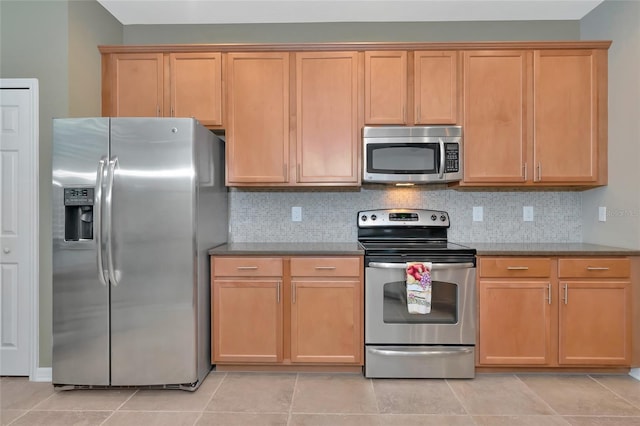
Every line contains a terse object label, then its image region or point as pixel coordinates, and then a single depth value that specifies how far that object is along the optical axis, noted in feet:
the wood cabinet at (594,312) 8.91
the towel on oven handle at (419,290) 8.81
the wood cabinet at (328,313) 9.13
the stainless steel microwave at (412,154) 9.90
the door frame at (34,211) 8.94
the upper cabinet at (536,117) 9.92
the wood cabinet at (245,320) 9.16
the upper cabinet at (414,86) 10.03
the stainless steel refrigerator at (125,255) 8.18
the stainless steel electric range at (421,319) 8.96
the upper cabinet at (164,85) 10.18
